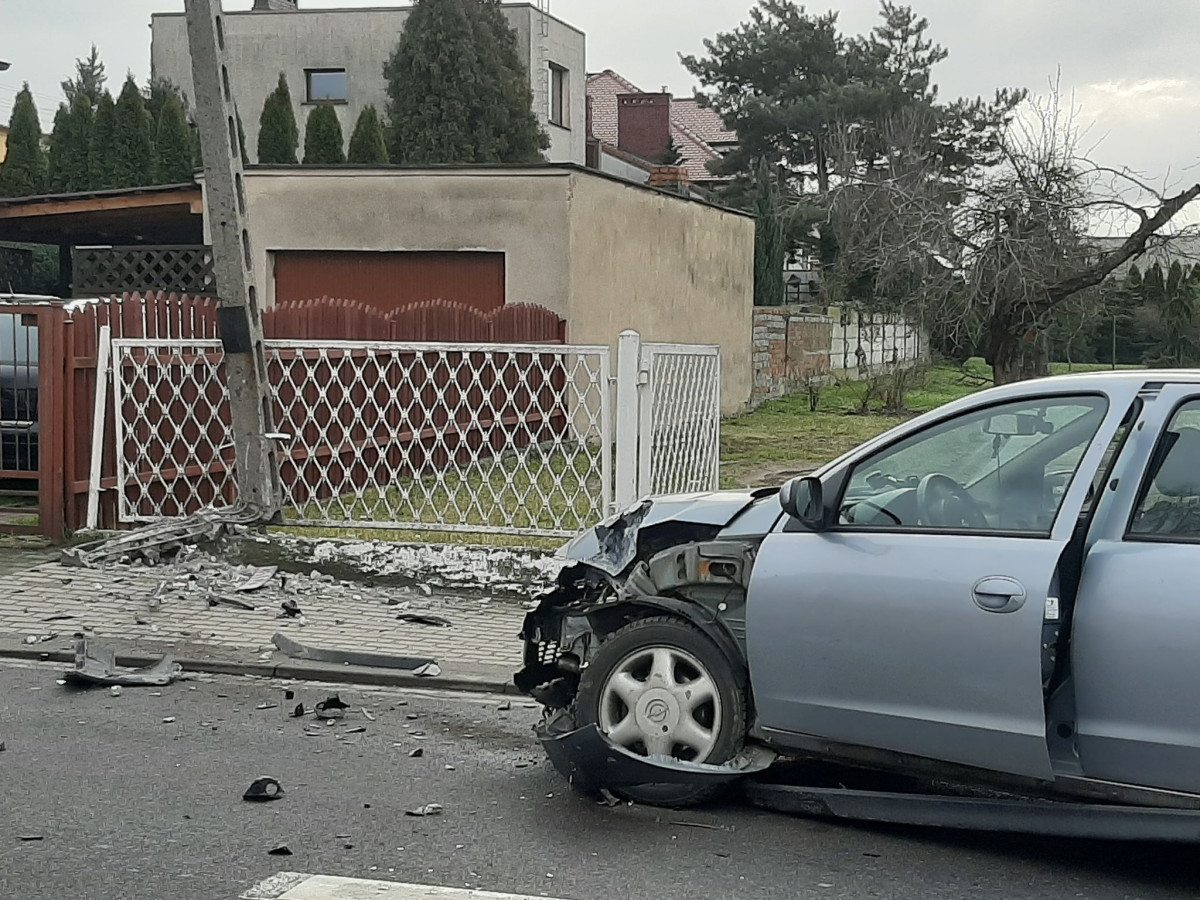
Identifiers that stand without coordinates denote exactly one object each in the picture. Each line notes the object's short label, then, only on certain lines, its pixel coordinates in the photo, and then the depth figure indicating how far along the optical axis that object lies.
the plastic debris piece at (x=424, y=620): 9.07
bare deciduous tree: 21.84
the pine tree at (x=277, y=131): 31.70
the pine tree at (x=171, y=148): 31.12
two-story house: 42.38
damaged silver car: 4.66
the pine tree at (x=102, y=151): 31.11
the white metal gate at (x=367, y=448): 10.55
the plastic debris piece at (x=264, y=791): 5.64
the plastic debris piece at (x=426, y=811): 5.49
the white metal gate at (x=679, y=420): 9.95
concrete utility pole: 10.27
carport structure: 19.03
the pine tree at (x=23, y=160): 31.59
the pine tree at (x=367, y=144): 31.48
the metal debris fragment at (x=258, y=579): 9.79
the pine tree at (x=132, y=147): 31.23
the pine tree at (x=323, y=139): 32.28
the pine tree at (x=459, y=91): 38.69
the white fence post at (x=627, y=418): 9.74
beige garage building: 18.88
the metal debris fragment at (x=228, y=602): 9.44
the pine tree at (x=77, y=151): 31.45
